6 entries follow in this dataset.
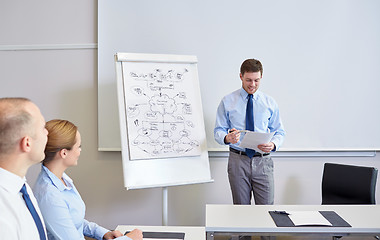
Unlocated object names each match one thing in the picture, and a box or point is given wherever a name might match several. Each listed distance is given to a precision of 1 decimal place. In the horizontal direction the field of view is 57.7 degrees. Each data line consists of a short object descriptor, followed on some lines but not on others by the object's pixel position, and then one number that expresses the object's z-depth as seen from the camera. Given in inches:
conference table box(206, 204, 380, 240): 71.1
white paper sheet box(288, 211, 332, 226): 72.9
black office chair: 103.9
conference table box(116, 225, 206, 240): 68.7
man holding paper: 110.8
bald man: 40.7
